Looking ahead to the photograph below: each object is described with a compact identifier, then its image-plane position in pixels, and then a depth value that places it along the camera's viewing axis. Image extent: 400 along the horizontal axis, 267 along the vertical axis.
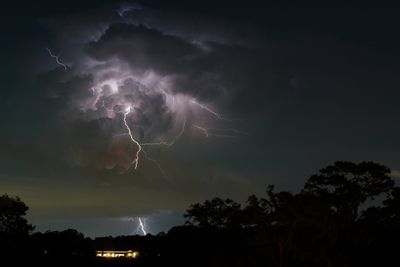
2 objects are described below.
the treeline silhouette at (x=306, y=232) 35.97
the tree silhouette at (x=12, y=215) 45.44
